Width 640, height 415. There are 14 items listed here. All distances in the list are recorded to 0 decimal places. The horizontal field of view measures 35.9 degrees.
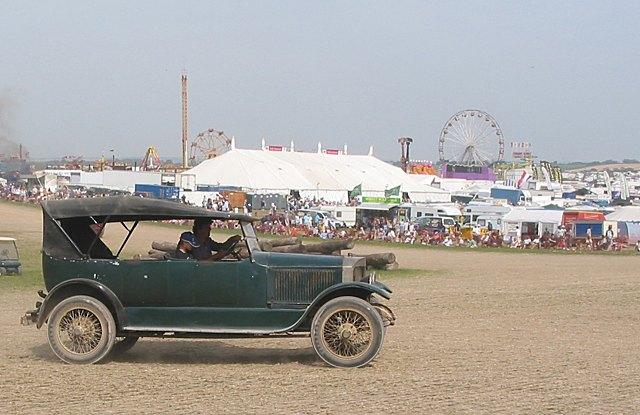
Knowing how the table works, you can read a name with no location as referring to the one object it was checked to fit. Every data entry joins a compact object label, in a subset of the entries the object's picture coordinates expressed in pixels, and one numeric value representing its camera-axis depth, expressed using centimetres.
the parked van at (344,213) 5445
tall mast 14362
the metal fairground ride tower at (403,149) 14012
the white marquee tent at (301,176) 7750
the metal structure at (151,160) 12618
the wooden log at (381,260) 2800
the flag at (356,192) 7211
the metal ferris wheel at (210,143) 15375
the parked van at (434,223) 5000
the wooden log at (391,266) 2864
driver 1082
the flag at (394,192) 6750
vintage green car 1051
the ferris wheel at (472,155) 12669
